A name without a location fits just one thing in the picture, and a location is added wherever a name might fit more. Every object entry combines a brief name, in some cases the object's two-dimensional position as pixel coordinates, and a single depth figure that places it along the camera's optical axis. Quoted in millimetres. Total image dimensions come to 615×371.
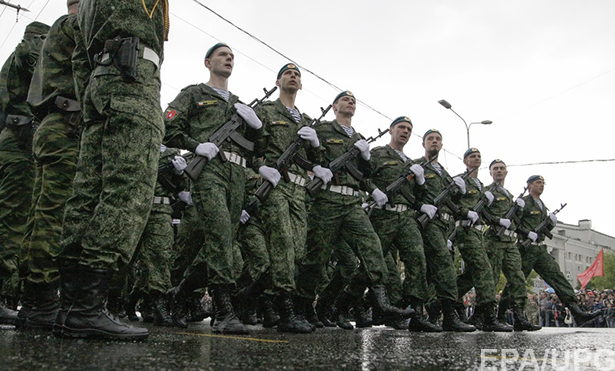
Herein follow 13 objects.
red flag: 25203
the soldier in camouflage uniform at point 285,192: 4484
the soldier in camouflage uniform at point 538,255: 7598
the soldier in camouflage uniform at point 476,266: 6539
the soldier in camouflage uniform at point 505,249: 7152
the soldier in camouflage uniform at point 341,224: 5023
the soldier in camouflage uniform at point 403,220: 5680
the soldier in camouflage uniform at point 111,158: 2318
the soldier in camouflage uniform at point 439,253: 5855
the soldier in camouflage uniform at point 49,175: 3150
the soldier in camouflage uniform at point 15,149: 3713
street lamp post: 19219
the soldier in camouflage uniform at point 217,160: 3889
